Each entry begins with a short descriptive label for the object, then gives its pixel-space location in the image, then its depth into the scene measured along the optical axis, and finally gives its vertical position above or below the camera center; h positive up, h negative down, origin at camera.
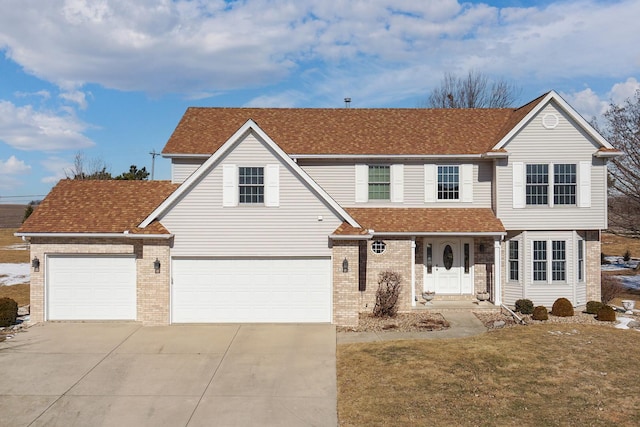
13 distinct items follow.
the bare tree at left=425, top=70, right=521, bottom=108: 40.53 +10.14
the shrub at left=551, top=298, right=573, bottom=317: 17.39 -3.33
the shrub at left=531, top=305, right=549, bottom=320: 16.77 -3.39
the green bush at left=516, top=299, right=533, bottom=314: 17.78 -3.30
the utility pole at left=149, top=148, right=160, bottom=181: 51.76 +6.60
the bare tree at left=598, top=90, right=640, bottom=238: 24.84 +2.42
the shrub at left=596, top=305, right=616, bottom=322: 16.89 -3.47
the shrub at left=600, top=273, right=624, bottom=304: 20.61 -3.24
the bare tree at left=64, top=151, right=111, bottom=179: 43.16 +4.04
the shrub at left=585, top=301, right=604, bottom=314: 17.70 -3.31
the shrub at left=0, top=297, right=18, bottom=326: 16.09 -3.18
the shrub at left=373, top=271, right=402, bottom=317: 17.61 -2.84
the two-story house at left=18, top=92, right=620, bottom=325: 16.14 -0.04
